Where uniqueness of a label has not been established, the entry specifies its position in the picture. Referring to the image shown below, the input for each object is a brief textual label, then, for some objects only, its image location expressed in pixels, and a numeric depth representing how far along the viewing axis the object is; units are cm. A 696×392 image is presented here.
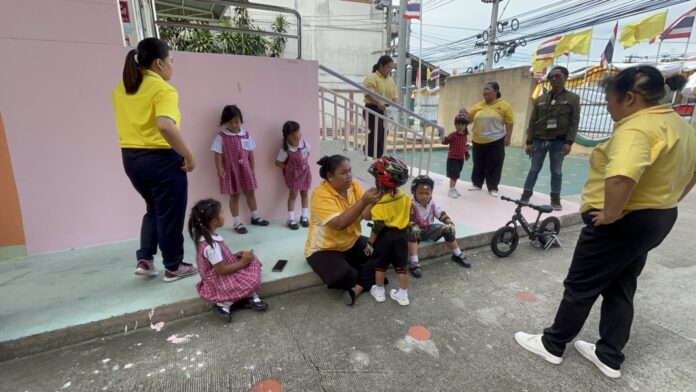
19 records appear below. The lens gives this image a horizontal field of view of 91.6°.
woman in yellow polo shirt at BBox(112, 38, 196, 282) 216
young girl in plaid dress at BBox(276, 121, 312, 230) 363
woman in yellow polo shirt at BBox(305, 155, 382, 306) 252
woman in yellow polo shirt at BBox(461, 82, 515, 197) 470
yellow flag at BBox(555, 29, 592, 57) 1009
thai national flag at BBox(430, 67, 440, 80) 1504
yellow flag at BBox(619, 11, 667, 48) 880
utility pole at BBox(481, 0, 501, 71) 1450
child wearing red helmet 251
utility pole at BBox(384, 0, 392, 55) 1424
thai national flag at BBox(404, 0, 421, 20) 912
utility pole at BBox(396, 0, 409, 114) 1002
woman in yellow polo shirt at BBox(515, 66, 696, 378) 150
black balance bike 339
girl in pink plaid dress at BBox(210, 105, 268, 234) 332
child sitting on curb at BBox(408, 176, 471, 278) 305
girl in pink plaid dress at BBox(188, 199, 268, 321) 222
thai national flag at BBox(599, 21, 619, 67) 962
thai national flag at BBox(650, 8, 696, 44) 832
